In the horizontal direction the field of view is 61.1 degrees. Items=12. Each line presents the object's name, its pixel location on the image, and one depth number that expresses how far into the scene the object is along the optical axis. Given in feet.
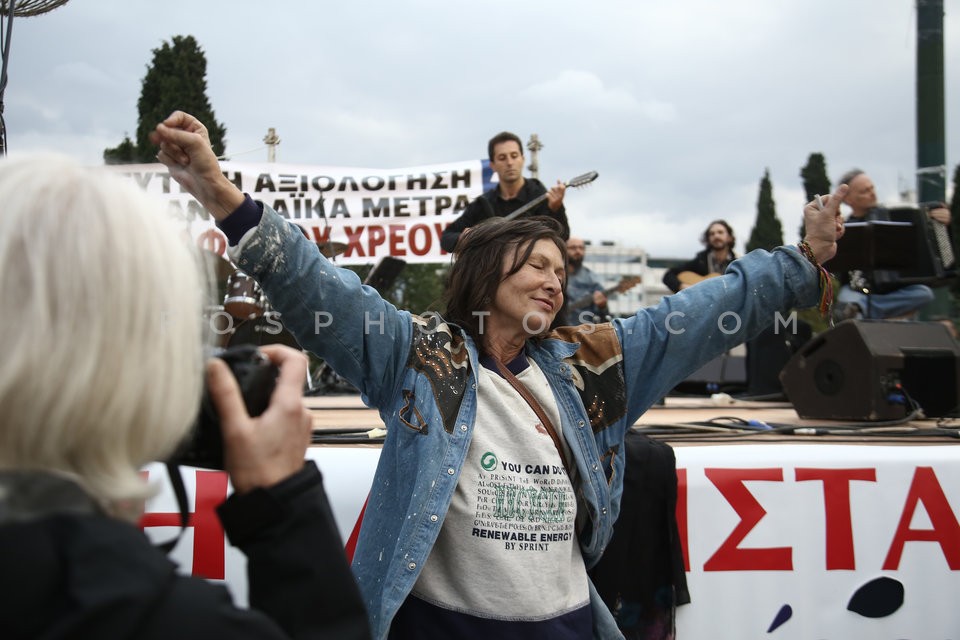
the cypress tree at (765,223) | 135.95
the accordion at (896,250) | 15.38
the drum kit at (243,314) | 17.94
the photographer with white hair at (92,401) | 2.25
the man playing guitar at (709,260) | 21.86
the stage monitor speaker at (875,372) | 12.98
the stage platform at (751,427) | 10.61
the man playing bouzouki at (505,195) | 15.52
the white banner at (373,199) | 23.98
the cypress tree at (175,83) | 65.67
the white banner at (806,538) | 8.90
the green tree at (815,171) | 121.19
